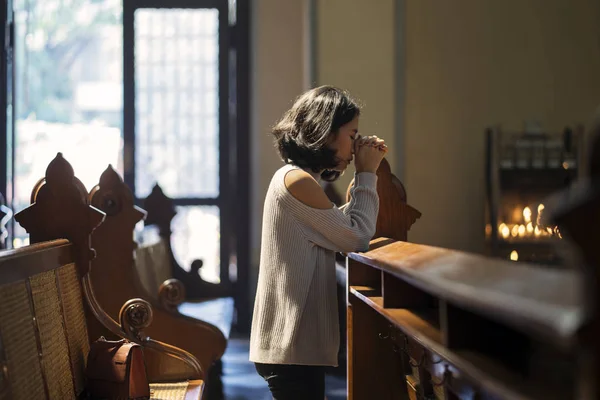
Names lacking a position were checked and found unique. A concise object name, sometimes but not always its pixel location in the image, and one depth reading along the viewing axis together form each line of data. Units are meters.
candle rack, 7.40
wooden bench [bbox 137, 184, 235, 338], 5.61
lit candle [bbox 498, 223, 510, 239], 7.43
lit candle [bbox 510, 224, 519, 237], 7.43
